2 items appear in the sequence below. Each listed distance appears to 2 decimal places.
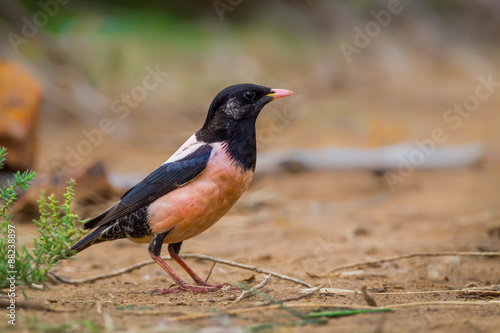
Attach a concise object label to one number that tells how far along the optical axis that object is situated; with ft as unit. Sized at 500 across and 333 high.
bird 28.63
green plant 23.36
